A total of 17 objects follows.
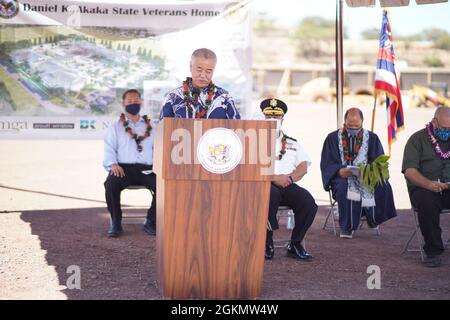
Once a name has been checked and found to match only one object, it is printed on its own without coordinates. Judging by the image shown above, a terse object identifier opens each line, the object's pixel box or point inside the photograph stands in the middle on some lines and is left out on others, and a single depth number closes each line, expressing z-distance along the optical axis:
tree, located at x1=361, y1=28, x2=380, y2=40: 69.57
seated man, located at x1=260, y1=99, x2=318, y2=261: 7.52
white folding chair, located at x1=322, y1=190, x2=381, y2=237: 9.14
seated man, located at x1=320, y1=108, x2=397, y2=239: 8.87
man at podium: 6.02
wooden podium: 5.18
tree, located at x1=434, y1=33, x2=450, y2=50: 56.78
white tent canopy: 9.26
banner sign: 9.94
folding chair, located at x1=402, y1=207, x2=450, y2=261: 7.62
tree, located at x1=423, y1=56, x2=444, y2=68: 50.77
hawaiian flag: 10.07
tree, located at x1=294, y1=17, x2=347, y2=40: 67.11
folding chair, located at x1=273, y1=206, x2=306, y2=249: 8.17
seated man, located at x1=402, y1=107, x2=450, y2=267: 7.53
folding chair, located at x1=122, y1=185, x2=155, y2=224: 9.60
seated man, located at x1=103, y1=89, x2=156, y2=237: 8.87
